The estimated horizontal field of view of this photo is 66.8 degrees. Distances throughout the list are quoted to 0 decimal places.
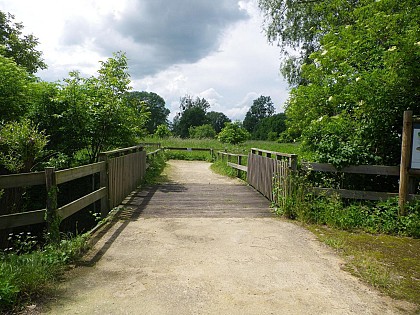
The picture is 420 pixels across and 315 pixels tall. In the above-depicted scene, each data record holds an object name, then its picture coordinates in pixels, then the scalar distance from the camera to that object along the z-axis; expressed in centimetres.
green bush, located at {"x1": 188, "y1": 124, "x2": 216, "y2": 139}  7864
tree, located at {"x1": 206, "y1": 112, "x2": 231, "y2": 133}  12826
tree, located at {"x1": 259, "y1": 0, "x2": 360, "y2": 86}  1520
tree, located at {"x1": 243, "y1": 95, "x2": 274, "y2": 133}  13525
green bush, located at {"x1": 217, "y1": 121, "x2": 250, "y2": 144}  2870
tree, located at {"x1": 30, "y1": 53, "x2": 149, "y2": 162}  846
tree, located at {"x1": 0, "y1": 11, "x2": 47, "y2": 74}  2044
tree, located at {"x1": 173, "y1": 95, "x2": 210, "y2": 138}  10544
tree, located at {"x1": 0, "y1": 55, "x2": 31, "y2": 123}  732
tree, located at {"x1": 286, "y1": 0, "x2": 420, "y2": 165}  609
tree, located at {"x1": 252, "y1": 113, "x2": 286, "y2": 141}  10050
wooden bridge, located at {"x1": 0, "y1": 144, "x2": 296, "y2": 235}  414
